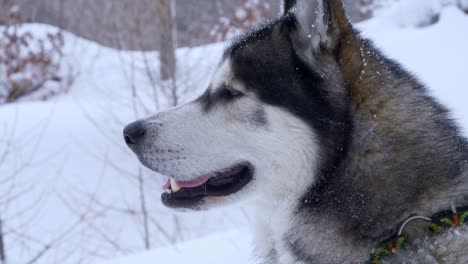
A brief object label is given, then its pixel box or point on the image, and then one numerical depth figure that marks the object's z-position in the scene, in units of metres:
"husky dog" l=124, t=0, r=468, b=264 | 1.42
